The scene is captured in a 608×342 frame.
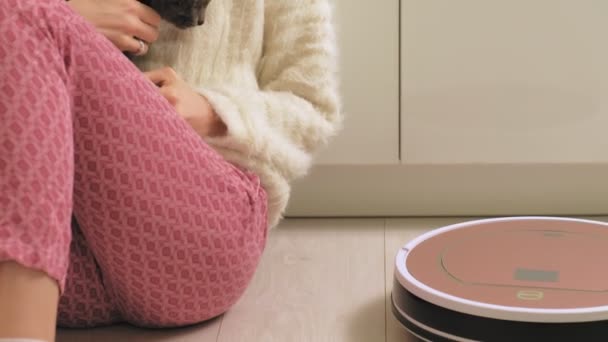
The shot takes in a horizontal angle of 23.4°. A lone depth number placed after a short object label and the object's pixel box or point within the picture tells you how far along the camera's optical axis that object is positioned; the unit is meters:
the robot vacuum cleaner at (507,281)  1.42
